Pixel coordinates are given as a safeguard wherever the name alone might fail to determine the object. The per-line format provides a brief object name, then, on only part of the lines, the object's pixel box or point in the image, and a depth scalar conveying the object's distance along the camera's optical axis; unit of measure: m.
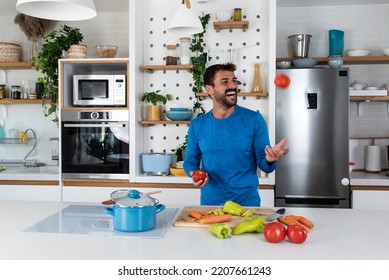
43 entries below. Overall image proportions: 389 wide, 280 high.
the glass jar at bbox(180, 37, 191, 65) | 4.06
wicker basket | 4.44
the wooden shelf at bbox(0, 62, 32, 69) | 4.40
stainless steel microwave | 3.98
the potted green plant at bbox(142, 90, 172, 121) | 4.14
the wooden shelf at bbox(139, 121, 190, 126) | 4.04
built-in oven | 3.99
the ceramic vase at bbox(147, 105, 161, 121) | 4.14
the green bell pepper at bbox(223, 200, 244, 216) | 1.95
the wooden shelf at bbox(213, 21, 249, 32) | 3.89
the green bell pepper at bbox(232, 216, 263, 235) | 1.72
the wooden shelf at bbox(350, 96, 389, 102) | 4.13
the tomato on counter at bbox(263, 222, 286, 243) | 1.60
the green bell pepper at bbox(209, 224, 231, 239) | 1.67
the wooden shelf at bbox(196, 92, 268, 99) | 3.87
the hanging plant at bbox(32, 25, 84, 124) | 4.09
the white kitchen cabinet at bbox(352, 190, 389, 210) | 3.70
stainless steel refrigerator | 3.74
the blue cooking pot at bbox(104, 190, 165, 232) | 1.72
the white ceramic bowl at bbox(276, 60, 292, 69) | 3.95
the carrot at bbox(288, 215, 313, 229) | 1.81
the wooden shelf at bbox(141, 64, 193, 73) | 4.01
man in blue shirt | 2.61
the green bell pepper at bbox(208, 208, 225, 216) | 1.95
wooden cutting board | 1.85
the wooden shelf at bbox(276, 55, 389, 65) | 4.14
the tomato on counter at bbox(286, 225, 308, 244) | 1.59
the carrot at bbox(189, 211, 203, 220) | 1.93
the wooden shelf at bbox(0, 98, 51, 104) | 4.43
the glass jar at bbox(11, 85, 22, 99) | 4.58
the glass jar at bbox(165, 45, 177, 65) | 4.06
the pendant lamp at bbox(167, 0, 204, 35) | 2.61
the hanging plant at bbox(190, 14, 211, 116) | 4.00
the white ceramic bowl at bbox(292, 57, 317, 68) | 3.92
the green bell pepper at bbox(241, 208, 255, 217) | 1.95
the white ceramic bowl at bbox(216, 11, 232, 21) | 3.95
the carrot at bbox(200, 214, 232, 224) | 1.85
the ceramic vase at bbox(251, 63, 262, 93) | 3.96
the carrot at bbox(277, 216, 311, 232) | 1.75
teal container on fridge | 4.16
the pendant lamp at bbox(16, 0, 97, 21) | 2.02
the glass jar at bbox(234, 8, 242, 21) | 3.99
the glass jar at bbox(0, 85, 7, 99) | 4.62
